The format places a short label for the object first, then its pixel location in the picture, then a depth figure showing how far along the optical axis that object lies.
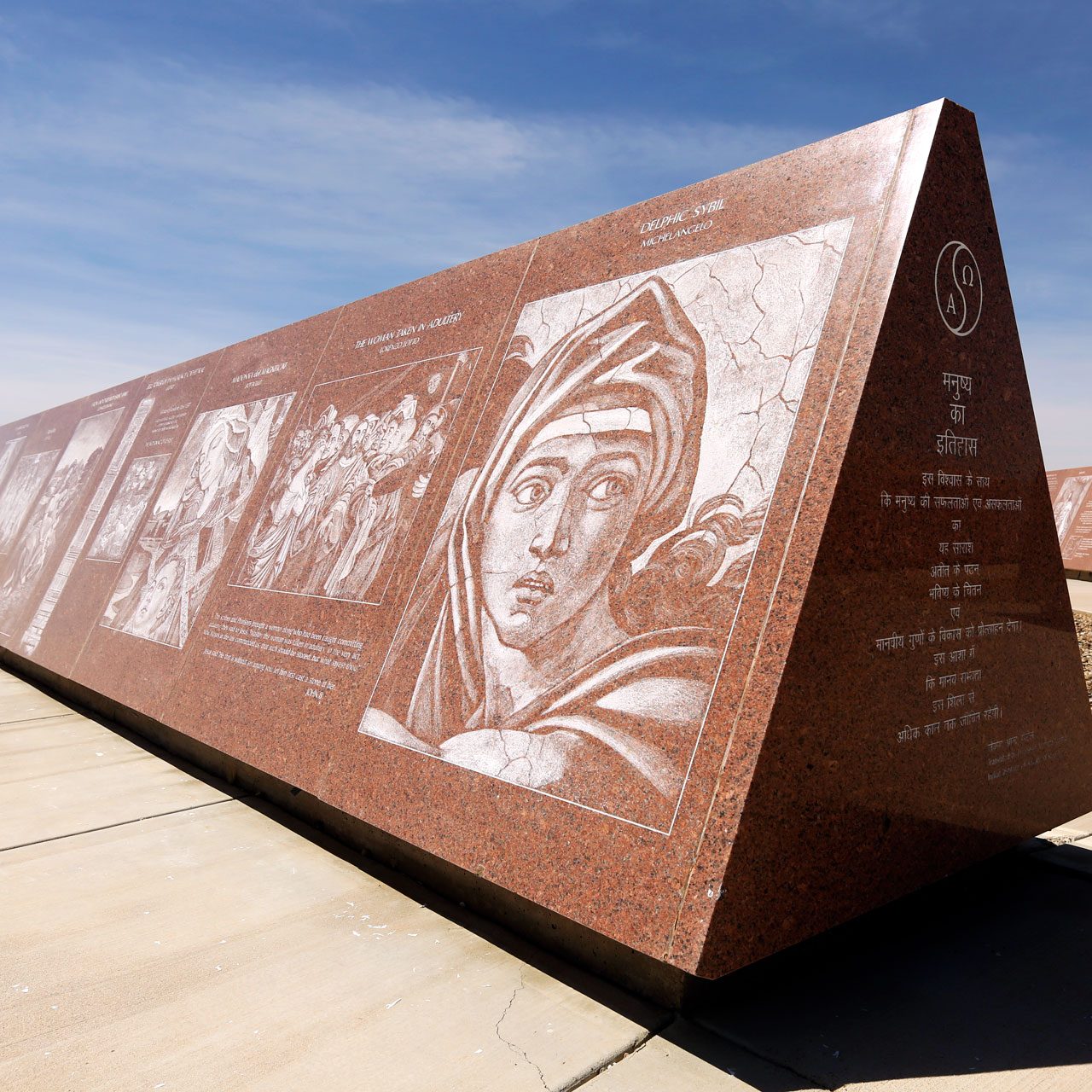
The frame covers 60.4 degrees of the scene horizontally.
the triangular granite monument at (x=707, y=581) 2.24
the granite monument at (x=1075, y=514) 15.37
